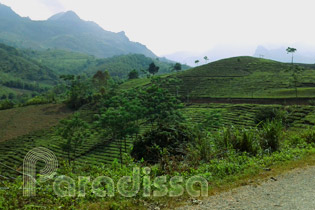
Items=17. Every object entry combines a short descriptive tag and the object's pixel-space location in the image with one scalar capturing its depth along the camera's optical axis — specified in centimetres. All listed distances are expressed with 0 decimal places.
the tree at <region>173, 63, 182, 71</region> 14875
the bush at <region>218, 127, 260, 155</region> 854
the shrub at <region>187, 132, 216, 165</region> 801
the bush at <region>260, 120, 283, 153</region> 891
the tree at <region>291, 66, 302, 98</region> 7405
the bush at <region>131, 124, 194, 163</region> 982
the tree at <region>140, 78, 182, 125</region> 4822
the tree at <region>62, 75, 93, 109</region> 8694
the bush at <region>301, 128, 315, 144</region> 998
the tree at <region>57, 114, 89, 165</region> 4269
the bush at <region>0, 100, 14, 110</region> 8866
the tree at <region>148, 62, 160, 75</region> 14295
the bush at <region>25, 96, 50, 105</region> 9281
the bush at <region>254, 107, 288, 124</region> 3582
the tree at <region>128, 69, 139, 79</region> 13088
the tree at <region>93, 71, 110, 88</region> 10888
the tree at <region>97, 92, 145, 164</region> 4331
